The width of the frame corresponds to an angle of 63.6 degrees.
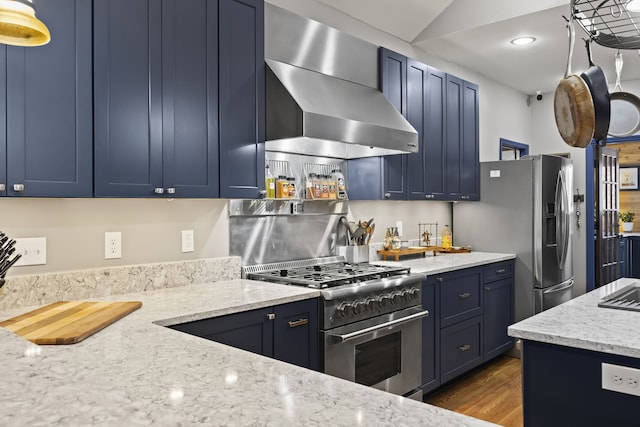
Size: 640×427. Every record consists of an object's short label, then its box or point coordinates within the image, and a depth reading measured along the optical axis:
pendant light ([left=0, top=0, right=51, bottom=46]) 1.32
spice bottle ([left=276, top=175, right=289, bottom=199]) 3.20
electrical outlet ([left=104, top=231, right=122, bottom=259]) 2.51
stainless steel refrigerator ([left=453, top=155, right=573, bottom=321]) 4.43
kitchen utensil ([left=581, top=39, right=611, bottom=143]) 2.09
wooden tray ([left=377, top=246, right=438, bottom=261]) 3.97
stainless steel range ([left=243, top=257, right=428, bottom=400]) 2.68
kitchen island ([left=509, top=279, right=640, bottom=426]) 1.58
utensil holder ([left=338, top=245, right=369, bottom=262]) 3.75
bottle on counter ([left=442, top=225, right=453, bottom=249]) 4.74
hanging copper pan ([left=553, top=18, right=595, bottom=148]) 2.07
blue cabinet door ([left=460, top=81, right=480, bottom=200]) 4.62
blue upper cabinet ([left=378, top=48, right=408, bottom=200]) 3.74
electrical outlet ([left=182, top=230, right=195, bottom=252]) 2.84
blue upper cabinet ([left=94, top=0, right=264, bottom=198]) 2.20
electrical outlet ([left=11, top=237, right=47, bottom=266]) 2.22
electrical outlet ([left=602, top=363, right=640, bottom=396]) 1.55
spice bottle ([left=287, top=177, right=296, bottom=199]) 3.24
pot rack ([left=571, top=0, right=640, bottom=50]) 1.83
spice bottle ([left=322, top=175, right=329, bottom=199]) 3.52
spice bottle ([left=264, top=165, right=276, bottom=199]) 3.17
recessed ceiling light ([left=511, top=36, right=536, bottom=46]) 4.35
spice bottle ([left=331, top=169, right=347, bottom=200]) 3.65
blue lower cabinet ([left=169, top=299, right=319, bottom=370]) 2.14
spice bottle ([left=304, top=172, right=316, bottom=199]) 3.45
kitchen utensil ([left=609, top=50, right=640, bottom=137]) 2.67
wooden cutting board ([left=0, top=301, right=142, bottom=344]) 1.56
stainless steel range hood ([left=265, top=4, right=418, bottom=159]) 2.80
